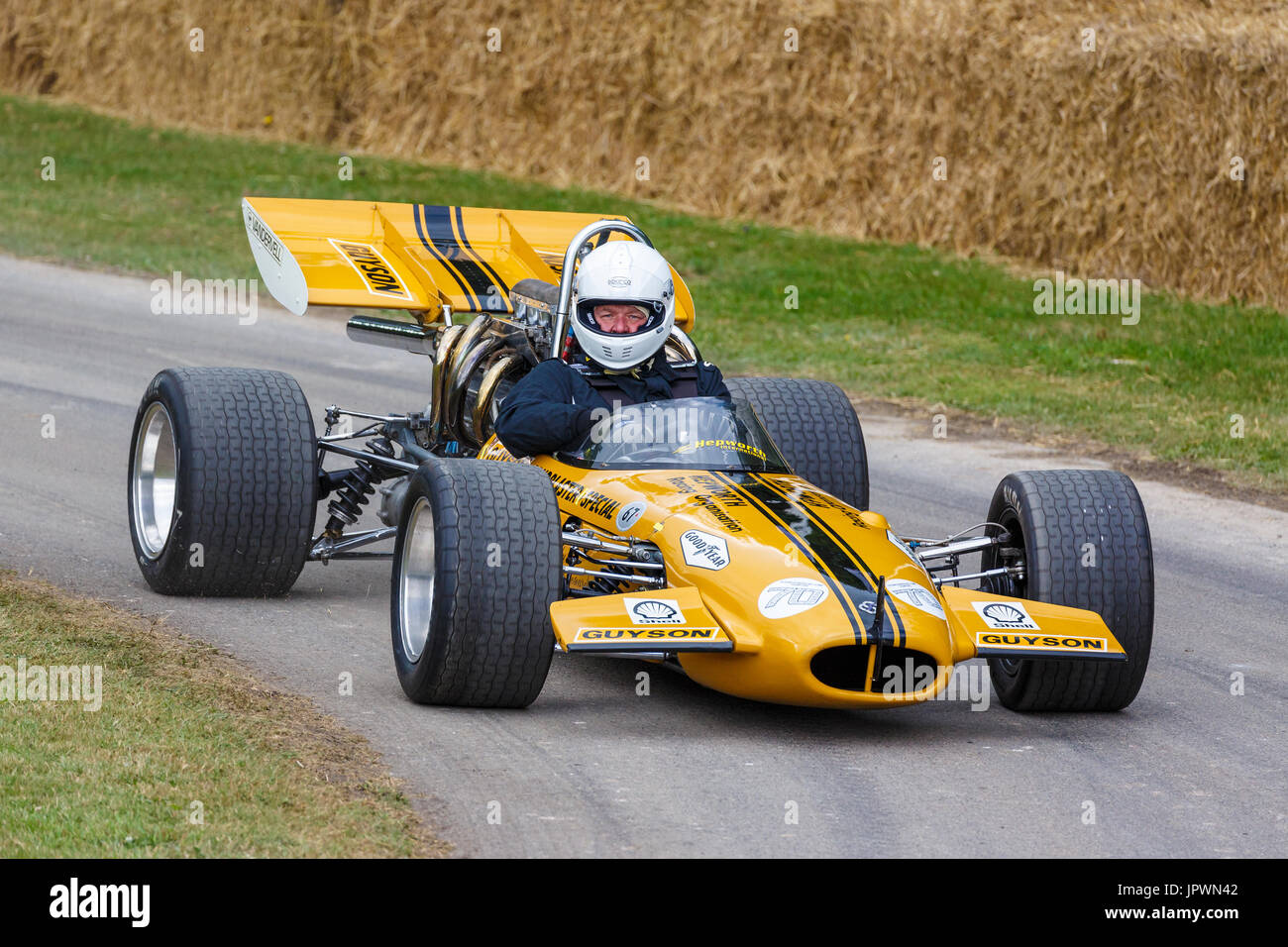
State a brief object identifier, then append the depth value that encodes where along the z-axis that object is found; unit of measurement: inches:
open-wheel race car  510.3
